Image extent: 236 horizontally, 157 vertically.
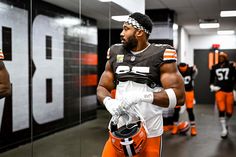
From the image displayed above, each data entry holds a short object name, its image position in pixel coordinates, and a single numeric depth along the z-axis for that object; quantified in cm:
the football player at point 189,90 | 593
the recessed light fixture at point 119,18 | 441
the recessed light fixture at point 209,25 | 928
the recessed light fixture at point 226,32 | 1096
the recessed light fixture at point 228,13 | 732
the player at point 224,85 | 562
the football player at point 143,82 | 192
